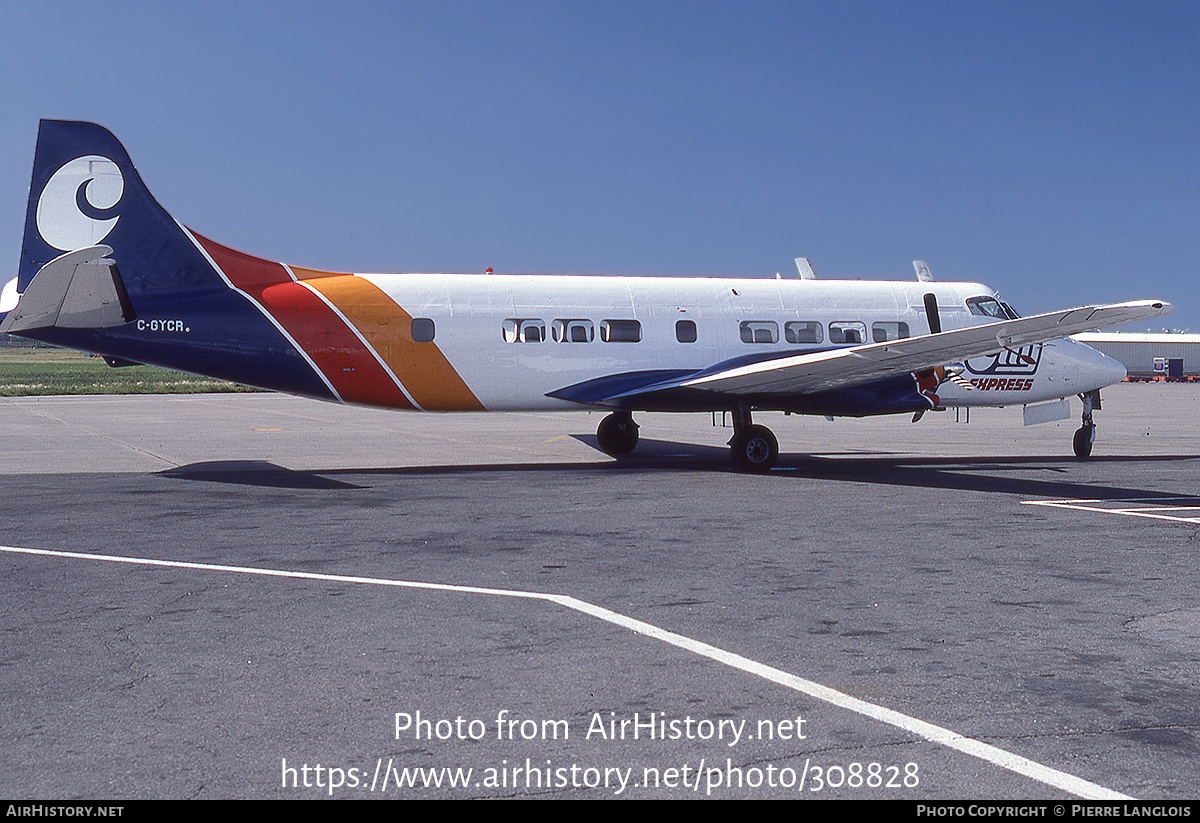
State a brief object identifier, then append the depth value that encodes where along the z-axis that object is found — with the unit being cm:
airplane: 1638
